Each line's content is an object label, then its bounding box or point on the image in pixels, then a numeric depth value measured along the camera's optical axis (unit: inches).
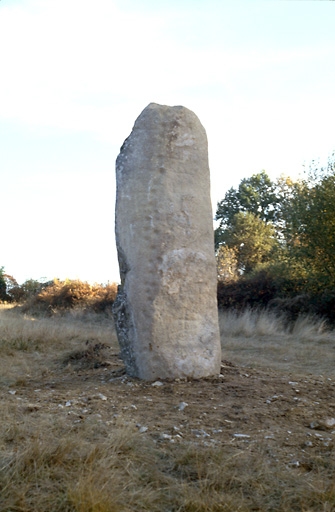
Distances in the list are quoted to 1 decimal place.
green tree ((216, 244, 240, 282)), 938.7
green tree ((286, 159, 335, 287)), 706.2
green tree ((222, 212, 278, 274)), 1250.6
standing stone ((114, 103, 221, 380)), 265.7
